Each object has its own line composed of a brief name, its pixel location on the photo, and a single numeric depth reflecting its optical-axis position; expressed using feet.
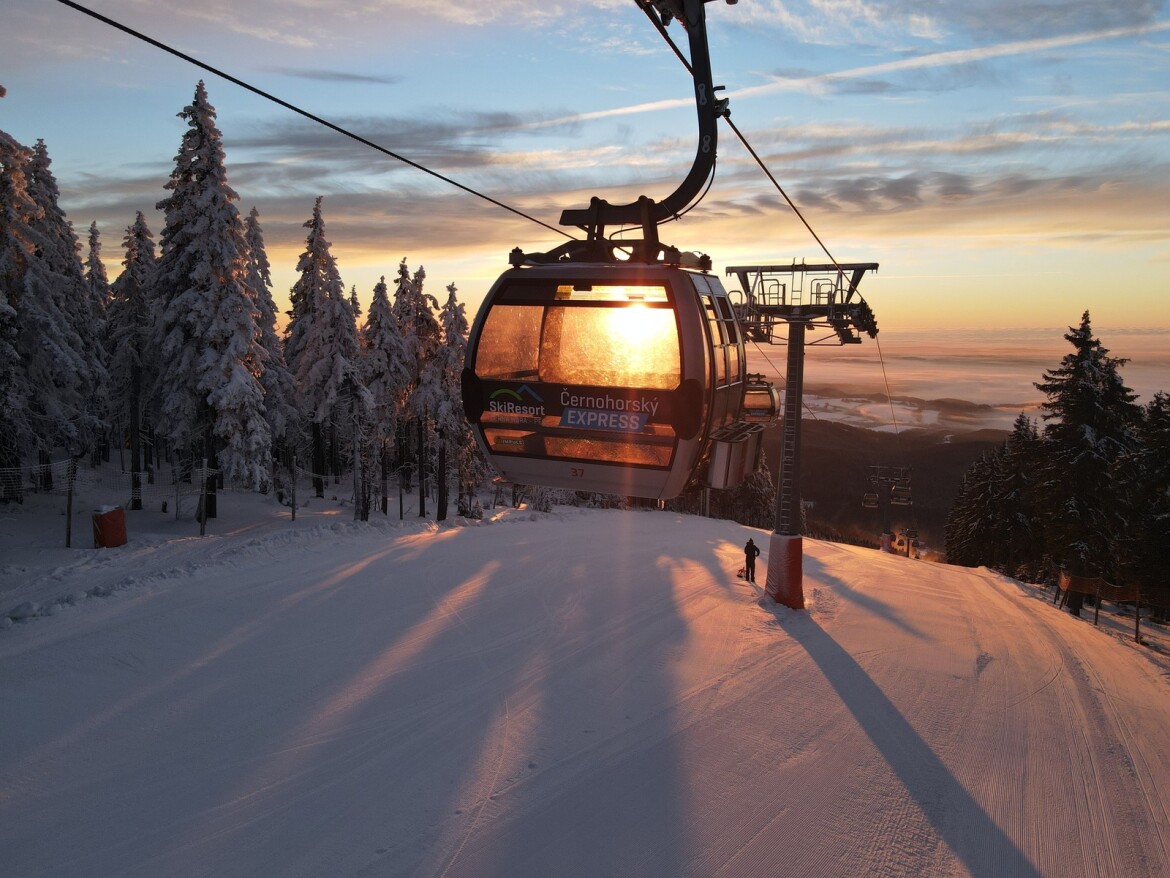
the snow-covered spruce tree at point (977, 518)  161.58
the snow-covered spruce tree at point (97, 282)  163.53
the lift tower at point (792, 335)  57.16
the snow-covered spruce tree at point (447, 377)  126.93
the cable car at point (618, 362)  19.75
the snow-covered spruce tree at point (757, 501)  208.64
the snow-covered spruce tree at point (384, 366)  131.03
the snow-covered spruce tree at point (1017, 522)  142.51
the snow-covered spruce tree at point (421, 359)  127.54
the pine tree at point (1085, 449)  97.45
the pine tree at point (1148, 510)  91.76
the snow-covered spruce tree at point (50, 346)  94.38
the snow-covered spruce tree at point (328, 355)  121.49
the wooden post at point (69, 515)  73.72
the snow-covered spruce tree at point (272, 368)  122.42
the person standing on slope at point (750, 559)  77.56
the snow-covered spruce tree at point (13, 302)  86.69
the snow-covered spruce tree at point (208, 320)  88.89
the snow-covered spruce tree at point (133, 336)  122.62
